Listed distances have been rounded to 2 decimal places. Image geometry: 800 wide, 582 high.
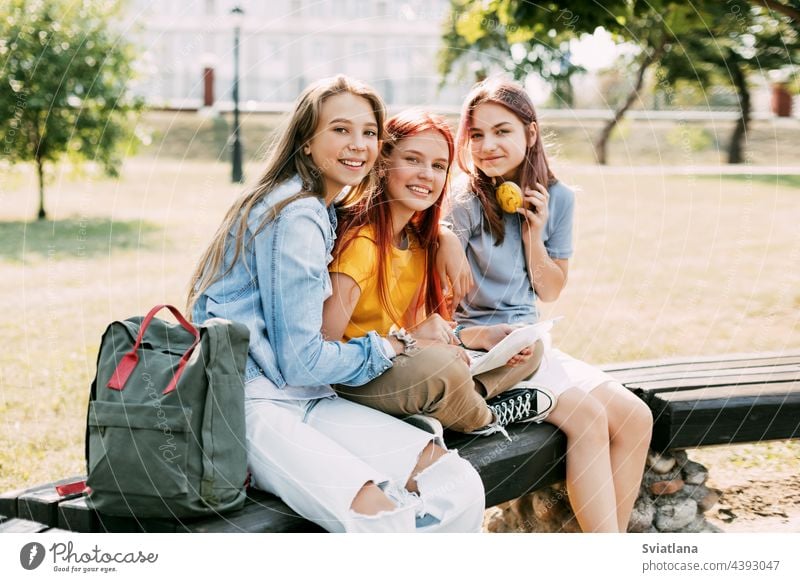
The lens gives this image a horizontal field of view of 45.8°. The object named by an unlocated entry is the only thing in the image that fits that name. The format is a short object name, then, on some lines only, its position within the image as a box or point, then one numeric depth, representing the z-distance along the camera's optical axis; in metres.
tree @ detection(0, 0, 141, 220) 10.06
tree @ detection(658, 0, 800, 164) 15.70
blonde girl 2.12
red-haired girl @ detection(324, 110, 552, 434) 2.35
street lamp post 13.08
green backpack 1.99
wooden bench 2.11
